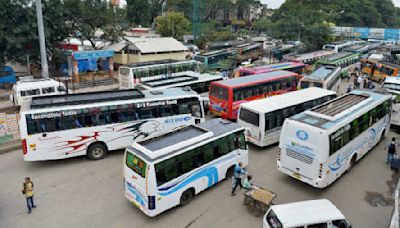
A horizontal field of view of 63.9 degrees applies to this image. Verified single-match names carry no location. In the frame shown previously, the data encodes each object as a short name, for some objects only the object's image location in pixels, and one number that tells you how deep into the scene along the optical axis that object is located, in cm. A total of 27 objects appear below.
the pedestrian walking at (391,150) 1426
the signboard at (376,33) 6969
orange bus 3031
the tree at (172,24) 5378
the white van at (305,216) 847
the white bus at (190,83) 2161
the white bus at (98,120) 1322
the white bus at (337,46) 4906
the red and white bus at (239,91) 1891
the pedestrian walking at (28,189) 1059
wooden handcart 1048
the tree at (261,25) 8494
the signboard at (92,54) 3084
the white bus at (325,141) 1116
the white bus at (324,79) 2319
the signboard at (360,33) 7212
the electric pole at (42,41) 2452
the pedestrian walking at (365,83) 2831
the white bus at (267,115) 1539
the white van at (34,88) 2202
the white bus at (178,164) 987
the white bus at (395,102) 1847
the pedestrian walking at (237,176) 1173
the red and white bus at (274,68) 2612
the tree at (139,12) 6769
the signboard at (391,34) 6769
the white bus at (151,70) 2600
